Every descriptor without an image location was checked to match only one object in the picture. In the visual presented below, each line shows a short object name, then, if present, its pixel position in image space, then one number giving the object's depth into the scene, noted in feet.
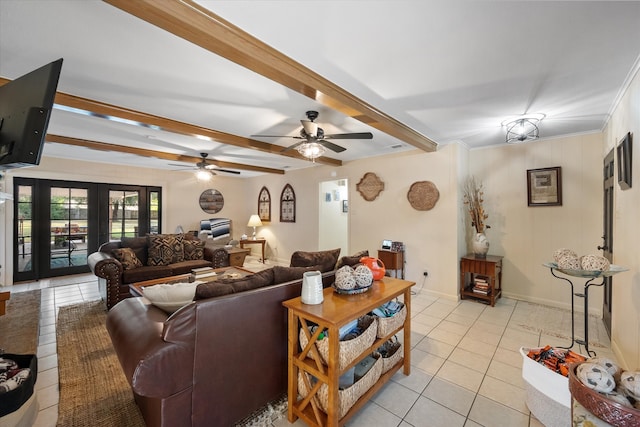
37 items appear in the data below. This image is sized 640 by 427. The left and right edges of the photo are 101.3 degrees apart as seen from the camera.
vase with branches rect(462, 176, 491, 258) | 12.10
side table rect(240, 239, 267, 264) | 21.68
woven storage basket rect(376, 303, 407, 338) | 5.97
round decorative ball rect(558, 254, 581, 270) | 6.21
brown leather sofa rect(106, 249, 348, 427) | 4.26
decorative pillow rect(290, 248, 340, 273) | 7.72
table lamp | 22.44
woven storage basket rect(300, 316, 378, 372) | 4.83
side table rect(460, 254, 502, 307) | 11.50
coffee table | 10.26
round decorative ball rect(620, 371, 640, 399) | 3.38
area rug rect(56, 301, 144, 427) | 5.40
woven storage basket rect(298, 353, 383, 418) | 5.01
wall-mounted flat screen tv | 4.20
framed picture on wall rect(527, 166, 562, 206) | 11.21
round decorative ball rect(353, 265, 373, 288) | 5.97
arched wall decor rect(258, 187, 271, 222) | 22.95
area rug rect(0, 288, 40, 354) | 8.10
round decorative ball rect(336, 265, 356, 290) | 5.82
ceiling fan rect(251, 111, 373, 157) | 8.64
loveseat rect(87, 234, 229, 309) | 11.19
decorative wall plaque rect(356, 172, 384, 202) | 15.17
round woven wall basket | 12.99
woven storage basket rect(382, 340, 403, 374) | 6.31
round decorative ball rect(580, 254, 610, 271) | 5.94
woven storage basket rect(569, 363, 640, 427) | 3.12
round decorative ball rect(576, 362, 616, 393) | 3.45
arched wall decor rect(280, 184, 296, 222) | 20.81
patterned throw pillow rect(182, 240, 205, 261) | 14.89
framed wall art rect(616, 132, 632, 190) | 6.45
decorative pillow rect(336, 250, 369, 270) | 7.48
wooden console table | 4.63
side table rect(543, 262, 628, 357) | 5.92
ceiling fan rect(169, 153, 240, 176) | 14.65
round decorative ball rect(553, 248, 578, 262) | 6.32
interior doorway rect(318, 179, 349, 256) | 19.61
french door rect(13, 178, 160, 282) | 15.40
